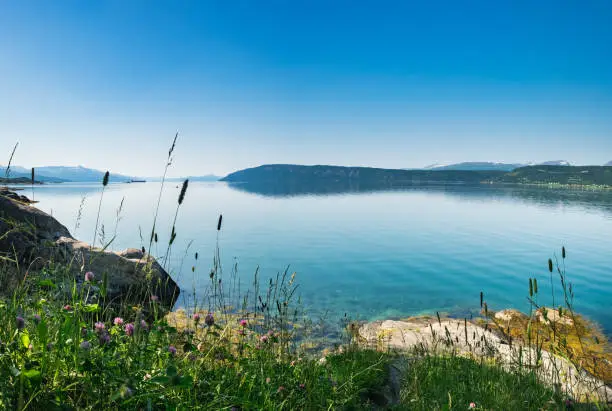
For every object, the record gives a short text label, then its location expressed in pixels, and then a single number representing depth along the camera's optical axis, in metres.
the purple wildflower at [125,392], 1.90
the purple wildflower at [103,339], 2.94
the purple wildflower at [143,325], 3.34
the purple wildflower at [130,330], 3.11
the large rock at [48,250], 11.63
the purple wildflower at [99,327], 2.95
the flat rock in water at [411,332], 10.32
